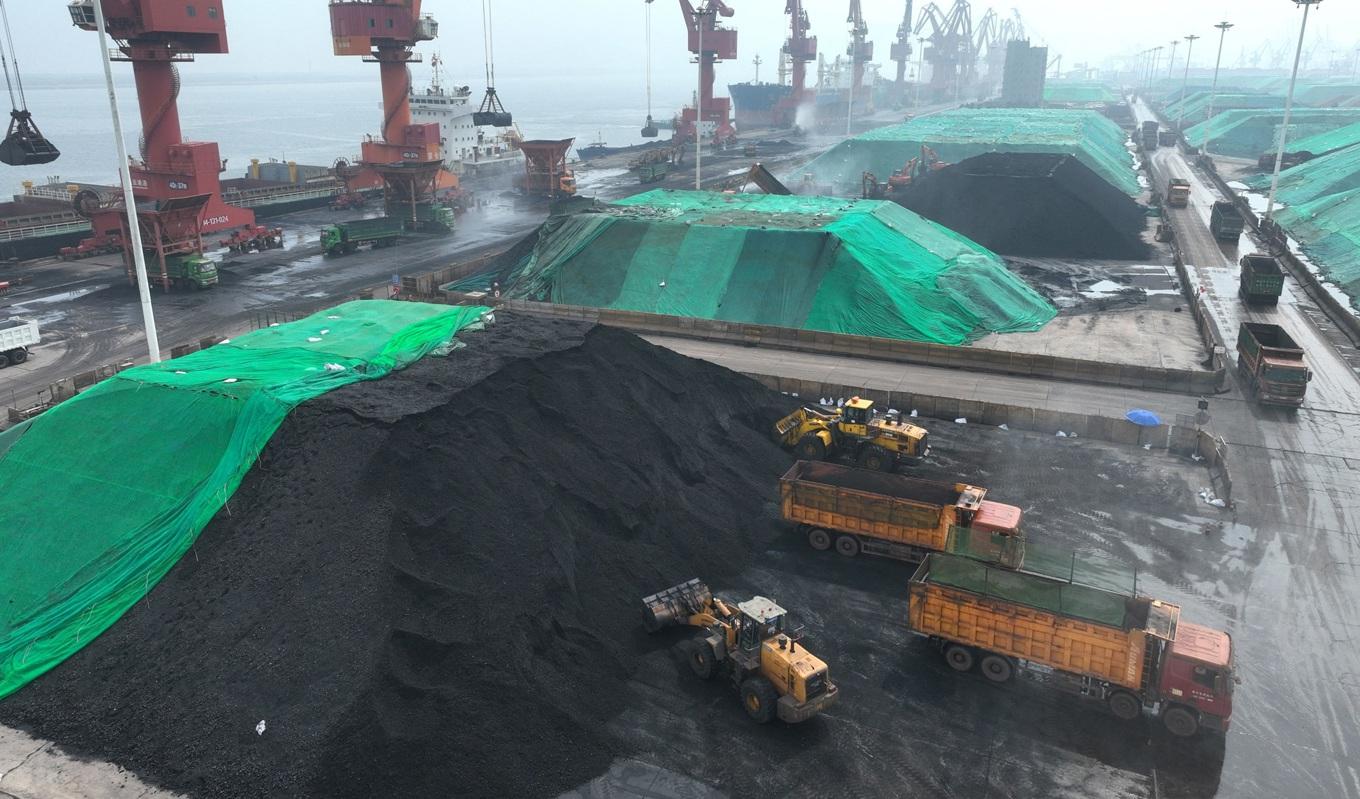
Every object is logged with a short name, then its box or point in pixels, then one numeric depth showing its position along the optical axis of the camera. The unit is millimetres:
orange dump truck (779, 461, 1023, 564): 21266
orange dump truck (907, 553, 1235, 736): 15914
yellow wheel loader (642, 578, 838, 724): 16000
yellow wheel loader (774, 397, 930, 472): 26953
